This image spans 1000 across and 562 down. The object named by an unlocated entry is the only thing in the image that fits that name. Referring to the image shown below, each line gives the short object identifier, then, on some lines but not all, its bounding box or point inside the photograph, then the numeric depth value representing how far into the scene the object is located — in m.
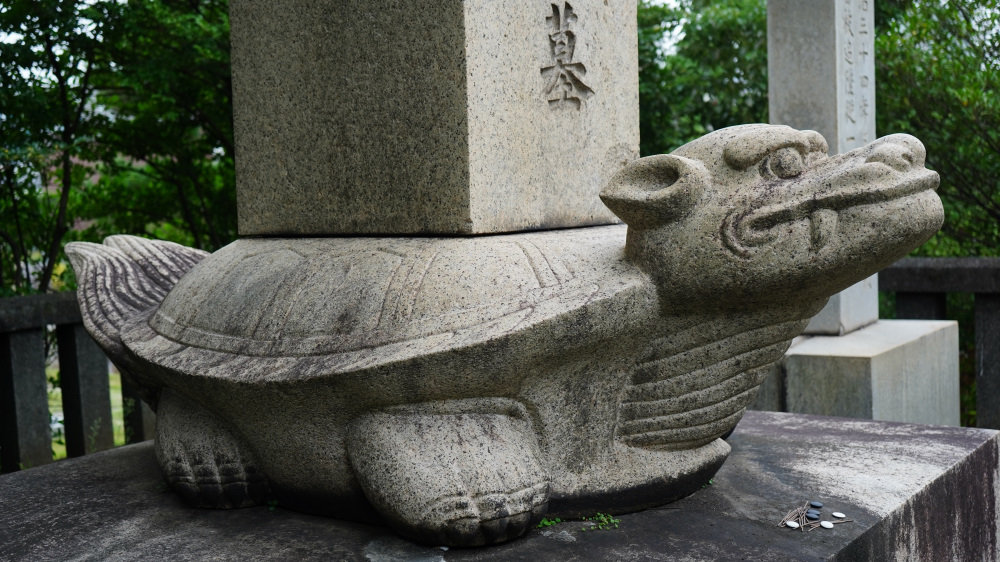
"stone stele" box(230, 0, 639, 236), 2.79
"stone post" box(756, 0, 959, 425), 4.88
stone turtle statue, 2.46
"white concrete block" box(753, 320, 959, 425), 4.82
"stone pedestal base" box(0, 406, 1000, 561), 2.52
